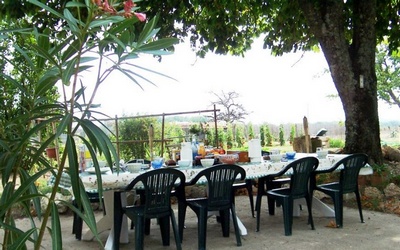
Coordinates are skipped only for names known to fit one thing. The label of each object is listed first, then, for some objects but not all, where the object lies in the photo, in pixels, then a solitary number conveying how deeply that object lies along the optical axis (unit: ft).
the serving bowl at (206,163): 13.62
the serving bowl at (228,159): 13.89
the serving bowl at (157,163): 13.47
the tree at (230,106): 57.93
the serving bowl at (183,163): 13.71
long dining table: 12.12
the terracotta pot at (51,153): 18.24
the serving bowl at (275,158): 14.44
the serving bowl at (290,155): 14.98
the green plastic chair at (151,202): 11.63
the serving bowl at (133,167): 12.81
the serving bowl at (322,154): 15.31
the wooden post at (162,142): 27.16
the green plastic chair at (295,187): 13.60
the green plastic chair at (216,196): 12.41
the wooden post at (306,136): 27.50
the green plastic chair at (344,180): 14.33
